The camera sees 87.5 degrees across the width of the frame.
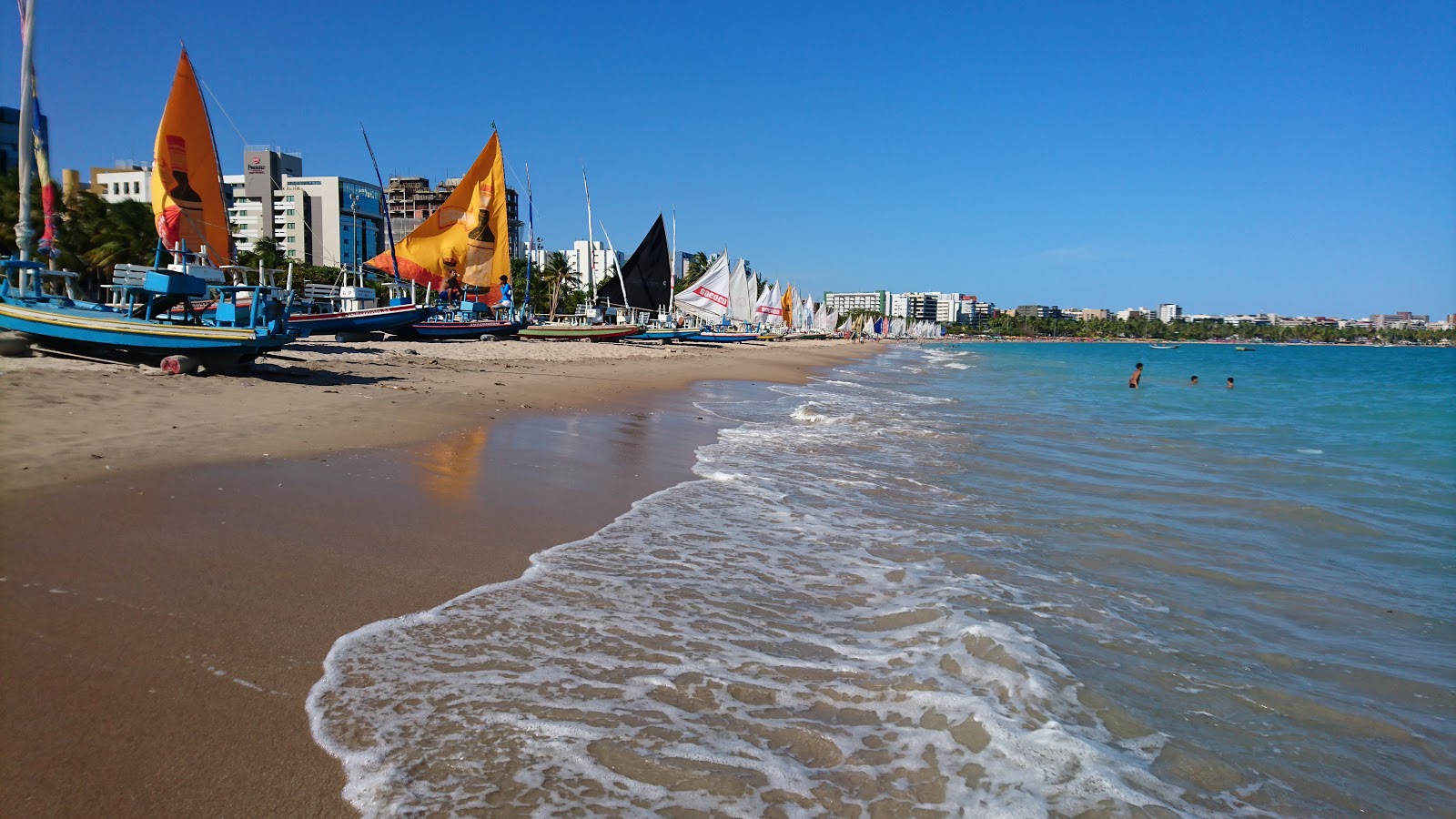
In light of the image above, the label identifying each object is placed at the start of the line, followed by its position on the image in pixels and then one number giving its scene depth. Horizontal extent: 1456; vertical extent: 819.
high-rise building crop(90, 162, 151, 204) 106.12
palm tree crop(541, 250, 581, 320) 78.59
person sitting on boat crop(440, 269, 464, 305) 32.01
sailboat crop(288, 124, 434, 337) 26.11
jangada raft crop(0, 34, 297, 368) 12.75
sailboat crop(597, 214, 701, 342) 44.19
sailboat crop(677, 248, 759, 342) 53.53
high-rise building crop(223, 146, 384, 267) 118.56
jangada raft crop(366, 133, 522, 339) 30.30
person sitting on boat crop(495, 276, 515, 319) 34.82
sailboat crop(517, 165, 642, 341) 37.50
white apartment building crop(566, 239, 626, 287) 159.81
